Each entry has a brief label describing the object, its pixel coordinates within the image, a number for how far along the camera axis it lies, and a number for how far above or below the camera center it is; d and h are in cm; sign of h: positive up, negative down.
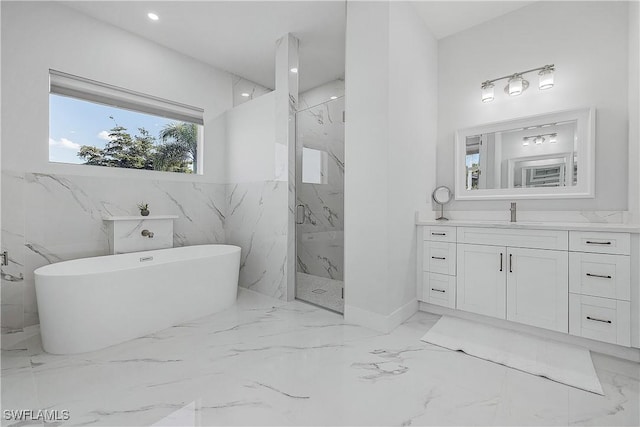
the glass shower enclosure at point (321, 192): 330 +26
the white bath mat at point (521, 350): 170 -94
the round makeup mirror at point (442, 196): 298 +19
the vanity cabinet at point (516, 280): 208 -51
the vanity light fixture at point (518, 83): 247 +120
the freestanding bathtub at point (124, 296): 192 -65
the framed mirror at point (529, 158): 236 +52
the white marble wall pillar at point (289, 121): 311 +101
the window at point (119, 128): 271 +93
